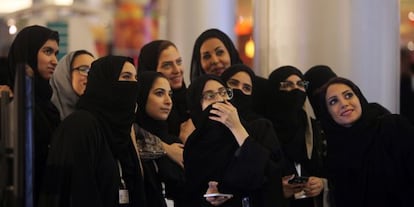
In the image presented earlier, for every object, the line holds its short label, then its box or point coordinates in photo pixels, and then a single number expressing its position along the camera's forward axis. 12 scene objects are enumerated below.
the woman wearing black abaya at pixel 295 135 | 8.67
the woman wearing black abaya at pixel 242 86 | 8.47
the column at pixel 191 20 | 12.45
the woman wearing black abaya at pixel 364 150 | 8.52
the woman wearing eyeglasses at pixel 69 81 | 7.63
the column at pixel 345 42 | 11.16
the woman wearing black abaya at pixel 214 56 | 9.59
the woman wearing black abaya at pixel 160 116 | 7.98
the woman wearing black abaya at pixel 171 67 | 9.16
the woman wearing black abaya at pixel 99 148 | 6.70
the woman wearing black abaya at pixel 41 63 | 7.24
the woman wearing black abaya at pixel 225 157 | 7.43
